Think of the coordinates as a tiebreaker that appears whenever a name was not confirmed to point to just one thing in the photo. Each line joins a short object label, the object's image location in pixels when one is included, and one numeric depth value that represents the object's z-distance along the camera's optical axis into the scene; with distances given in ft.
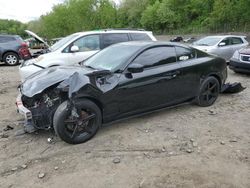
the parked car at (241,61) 20.65
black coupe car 9.65
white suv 16.99
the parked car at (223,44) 26.30
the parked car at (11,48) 31.81
